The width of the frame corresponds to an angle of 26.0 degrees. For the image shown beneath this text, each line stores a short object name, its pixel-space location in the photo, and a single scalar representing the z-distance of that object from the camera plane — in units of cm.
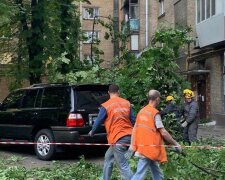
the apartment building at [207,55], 2033
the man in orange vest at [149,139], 675
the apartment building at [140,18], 3684
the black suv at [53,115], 1126
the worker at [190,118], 1173
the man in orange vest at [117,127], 756
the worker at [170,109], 1220
